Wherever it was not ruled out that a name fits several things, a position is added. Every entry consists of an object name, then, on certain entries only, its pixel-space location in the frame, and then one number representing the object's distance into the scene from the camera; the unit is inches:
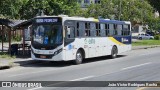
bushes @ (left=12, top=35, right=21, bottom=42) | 2009.4
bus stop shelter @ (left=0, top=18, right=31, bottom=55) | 1016.2
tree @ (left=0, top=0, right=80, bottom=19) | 1462.8
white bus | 834.2
